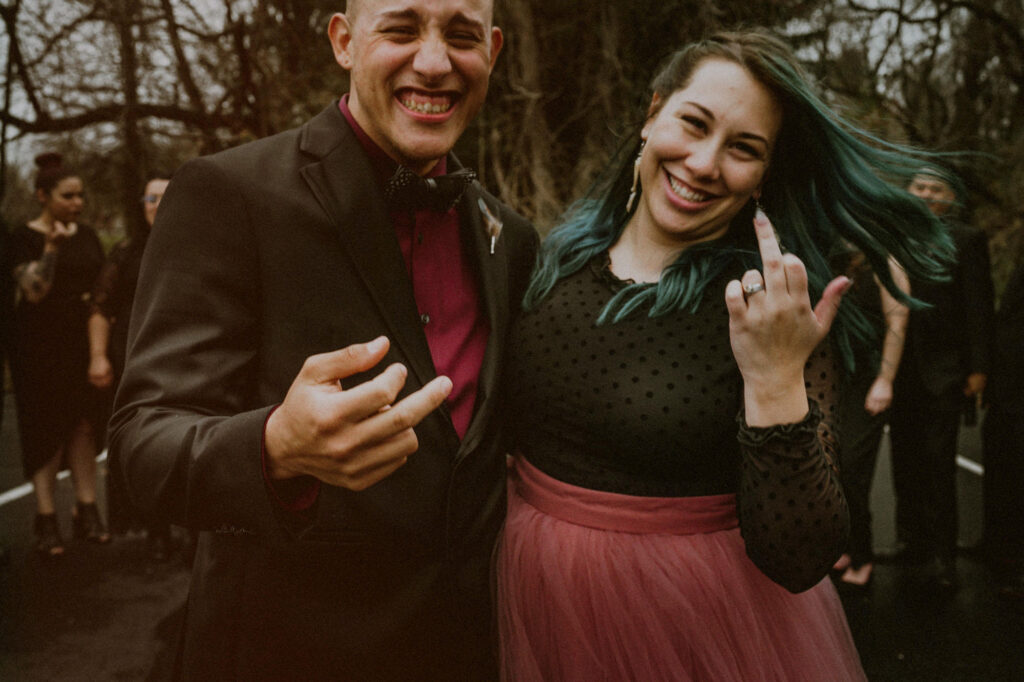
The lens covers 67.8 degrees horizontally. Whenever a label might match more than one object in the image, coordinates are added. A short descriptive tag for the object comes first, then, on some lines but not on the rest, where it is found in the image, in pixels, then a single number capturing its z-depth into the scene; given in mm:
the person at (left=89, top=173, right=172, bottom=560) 3912
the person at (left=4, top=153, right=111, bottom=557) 4121
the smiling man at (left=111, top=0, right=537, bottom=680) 1238
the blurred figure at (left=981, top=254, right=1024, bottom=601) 4012
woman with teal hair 1362
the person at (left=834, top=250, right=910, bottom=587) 3658
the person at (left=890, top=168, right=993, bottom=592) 3908
